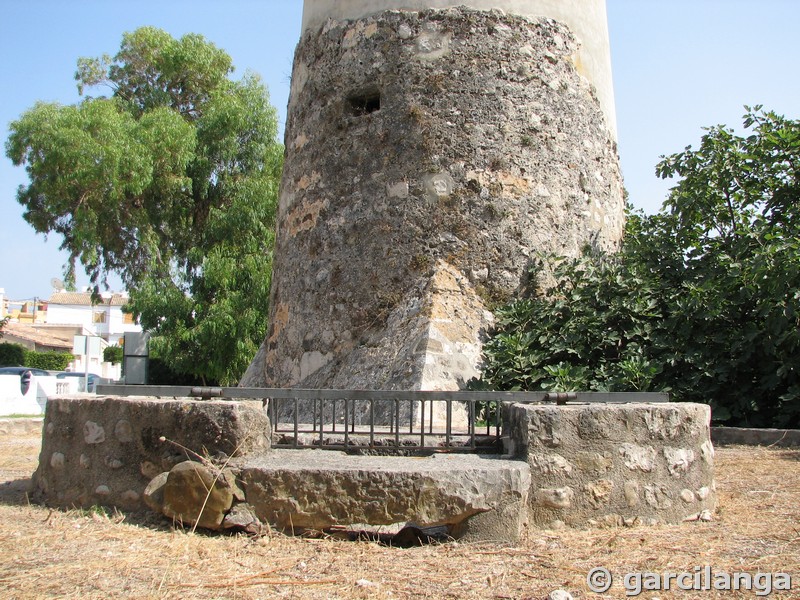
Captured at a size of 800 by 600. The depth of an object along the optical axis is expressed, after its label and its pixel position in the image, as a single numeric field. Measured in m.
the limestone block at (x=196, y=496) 3.27
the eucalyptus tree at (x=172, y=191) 15.47
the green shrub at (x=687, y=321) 5.62
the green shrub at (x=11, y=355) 27.94
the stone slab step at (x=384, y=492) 3.13
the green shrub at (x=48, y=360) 30.53
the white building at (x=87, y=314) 54.59
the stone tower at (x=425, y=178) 5.96
